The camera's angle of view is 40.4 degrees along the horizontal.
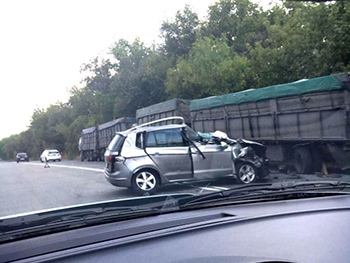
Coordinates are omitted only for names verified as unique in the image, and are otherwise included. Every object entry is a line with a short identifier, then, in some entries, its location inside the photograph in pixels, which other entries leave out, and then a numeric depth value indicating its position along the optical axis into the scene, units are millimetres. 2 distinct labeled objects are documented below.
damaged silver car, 7094
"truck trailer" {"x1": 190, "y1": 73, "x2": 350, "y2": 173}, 9234
